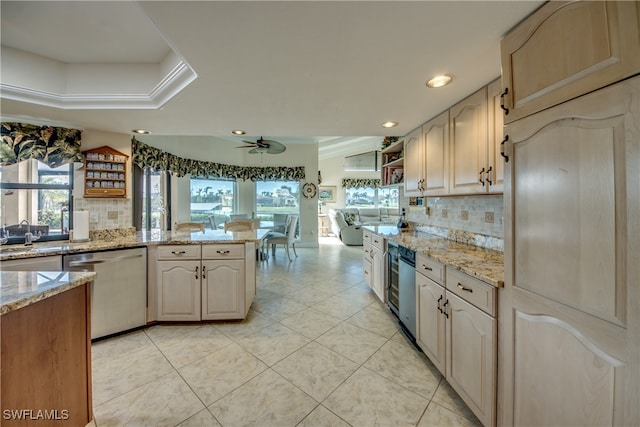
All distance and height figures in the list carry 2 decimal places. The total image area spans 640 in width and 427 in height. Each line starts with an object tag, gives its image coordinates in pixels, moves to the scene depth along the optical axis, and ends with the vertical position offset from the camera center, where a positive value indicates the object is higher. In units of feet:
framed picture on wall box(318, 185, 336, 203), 29.55 +2.58
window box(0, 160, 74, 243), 7.20 +0.52
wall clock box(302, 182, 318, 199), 21.50 +2.26
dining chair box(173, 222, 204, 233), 10.67 -0.56
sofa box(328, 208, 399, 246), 22.96 -0.58
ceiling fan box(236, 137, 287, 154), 13.48 +4.15
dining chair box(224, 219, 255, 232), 10.82 -0.54
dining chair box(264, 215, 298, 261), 16.69 -1.64
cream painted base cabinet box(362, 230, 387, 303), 9.00 -2.08
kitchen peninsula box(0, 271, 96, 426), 3.11 -2.03
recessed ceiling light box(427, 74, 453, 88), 5.02 +2.98
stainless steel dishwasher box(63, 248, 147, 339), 6.88 -2.27
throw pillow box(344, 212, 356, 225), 23.79 -0.42
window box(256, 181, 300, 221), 21.68 +1.55
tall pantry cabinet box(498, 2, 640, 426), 2.27 -0.06
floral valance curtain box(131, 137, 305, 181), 10.39 +3.29
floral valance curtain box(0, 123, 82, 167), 7.03 +2.31
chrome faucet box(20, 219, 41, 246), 7.07 -0.66
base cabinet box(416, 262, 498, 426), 3.89 -2.44
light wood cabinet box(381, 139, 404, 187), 10.83 +2.38
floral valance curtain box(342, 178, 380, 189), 28.94 +3.96
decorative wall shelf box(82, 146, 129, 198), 8.36 +1.59
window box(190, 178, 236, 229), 16.88 +1.14
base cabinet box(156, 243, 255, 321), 7.79 -2.24
